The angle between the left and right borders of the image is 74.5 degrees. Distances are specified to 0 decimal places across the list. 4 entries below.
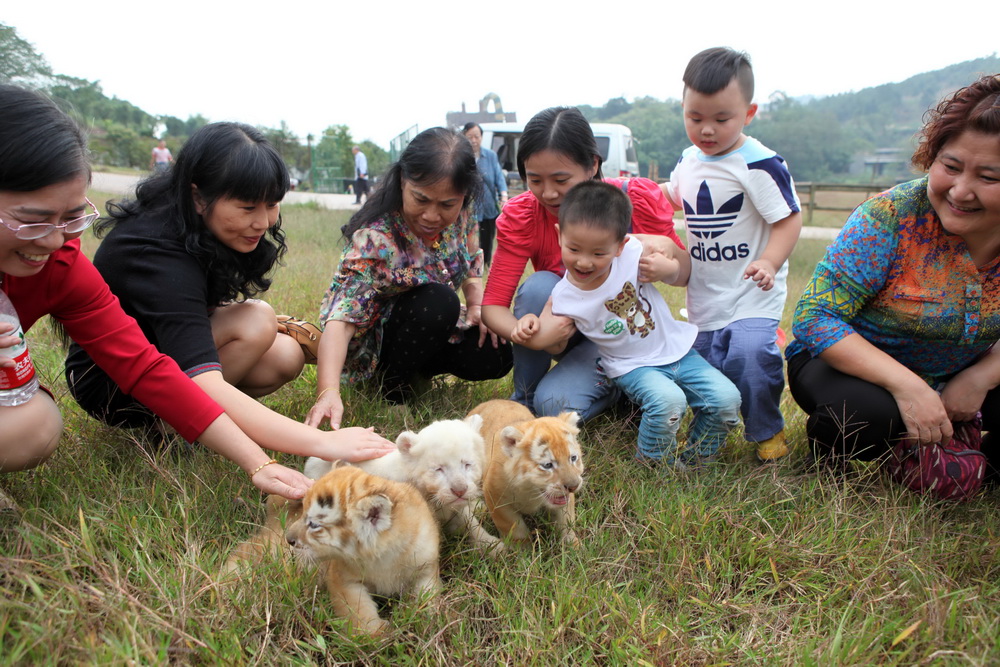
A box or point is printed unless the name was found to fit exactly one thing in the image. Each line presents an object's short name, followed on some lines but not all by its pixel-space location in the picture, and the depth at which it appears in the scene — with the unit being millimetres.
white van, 16141
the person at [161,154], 25256
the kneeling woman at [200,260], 2620
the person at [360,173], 23141
